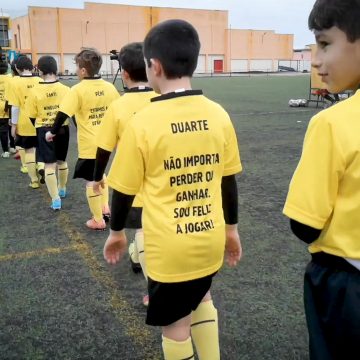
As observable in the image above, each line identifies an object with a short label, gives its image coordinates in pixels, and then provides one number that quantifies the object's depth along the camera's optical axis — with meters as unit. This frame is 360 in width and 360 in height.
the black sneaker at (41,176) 6.93
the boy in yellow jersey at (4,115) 8.23
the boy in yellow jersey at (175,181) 1.93
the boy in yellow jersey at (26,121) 6.84
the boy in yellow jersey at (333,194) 1.38
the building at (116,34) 57.56
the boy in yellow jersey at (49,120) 5.68
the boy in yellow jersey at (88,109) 4.62
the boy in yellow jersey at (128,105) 3.05
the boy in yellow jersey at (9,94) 7.26
